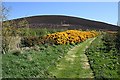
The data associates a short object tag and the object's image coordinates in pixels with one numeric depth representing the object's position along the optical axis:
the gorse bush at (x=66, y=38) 12.06
